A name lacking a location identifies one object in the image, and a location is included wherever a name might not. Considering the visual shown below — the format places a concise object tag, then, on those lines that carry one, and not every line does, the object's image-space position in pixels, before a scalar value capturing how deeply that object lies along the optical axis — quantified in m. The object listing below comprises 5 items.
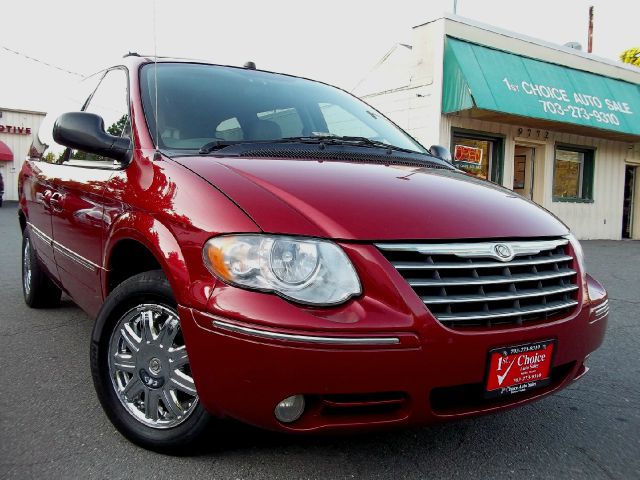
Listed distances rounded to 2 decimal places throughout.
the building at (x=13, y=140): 26.20
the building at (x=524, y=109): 12.00
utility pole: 27.83
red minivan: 1.71
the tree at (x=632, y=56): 27.77
